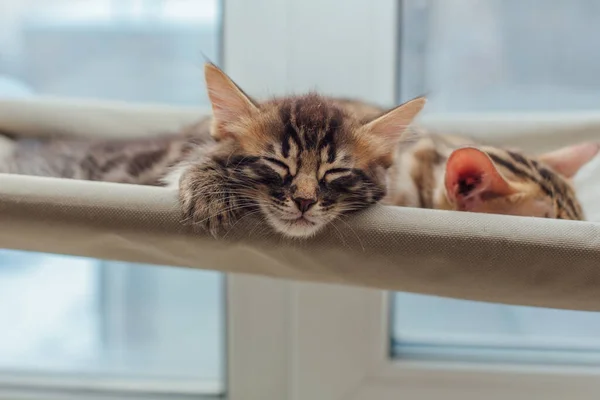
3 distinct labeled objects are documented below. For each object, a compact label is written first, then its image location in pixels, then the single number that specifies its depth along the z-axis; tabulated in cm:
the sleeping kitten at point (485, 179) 85
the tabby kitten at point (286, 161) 75
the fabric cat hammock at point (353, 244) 68
